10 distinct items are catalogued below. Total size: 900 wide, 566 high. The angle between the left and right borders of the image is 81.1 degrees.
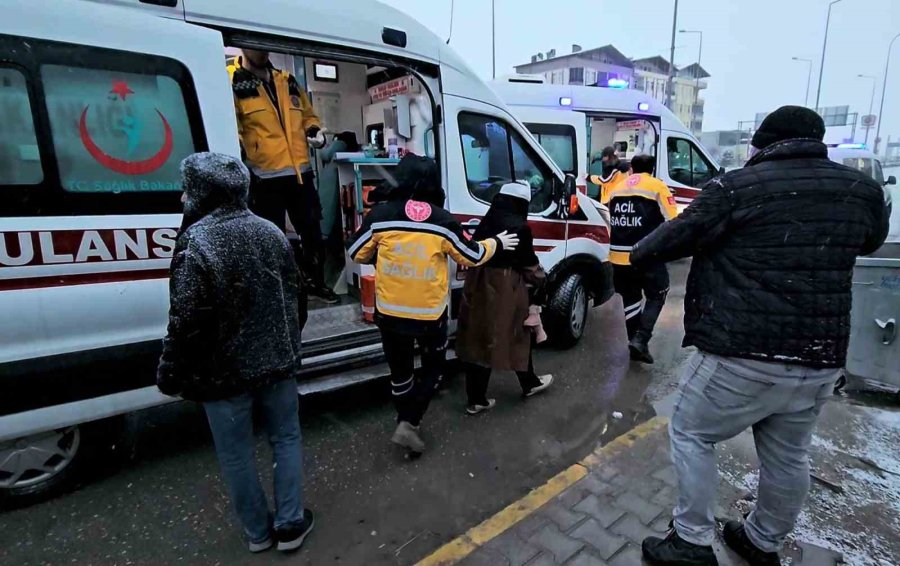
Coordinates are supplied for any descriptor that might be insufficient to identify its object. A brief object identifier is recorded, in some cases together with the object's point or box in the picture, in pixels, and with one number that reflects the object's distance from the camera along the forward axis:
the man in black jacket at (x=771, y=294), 1.91
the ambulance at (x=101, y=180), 2.35
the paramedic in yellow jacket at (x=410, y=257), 2.97
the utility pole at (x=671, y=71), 19.39
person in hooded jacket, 2.02
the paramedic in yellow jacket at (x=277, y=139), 3.77
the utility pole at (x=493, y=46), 21.66
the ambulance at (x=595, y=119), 7.74
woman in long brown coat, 3.50
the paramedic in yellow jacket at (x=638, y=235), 4.67
